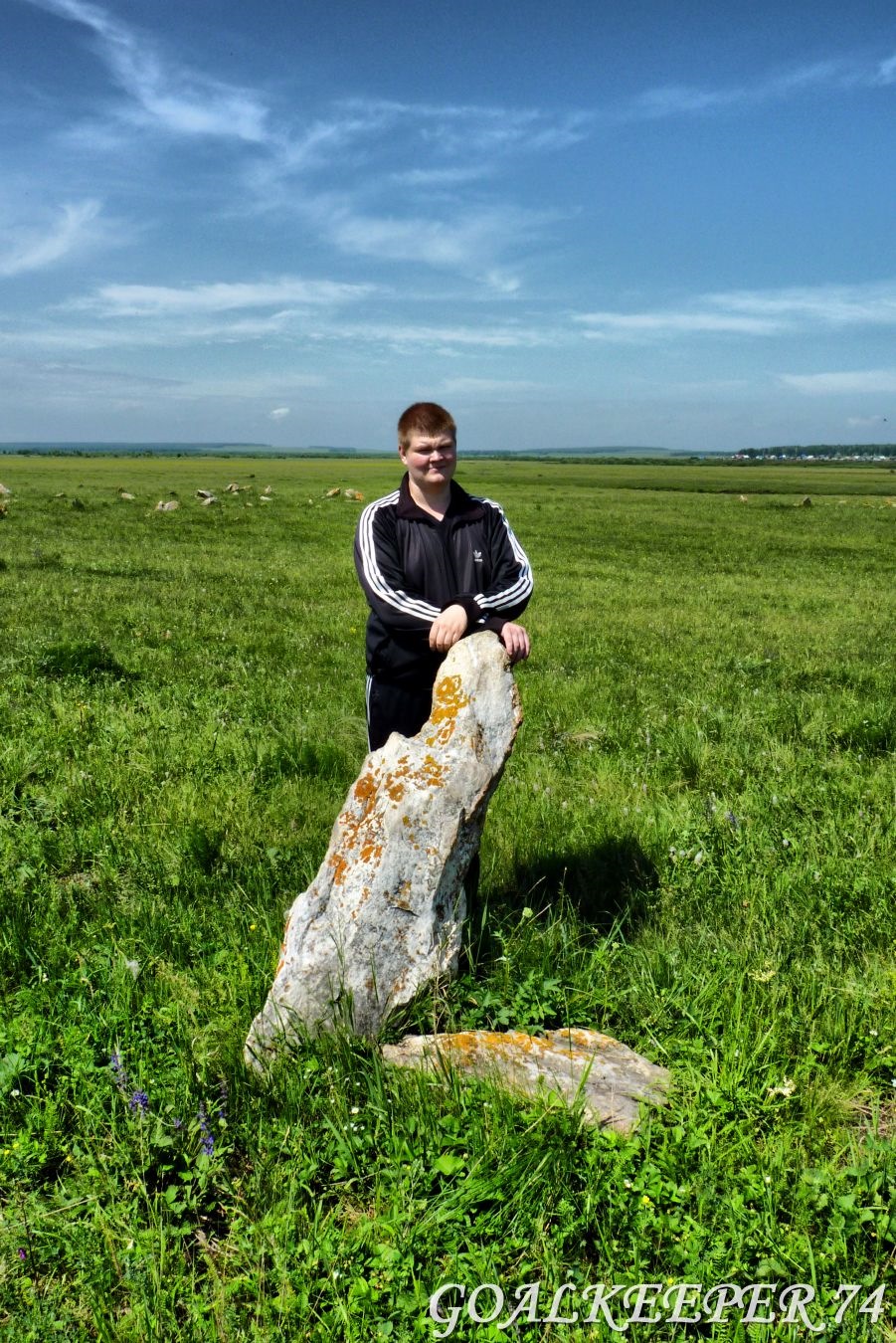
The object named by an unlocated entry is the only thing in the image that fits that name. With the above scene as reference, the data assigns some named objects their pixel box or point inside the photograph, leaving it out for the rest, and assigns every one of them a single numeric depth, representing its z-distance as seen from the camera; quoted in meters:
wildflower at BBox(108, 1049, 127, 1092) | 3.81
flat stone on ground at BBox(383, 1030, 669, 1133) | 3.71
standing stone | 4.02
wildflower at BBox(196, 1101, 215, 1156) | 3.52
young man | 4.93
